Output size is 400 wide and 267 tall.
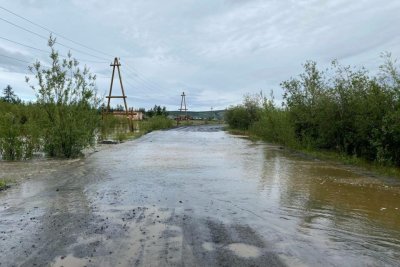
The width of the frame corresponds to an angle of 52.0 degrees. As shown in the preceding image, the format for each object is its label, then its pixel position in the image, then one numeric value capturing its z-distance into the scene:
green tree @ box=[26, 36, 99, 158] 15.41
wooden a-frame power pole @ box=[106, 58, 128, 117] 40.75
